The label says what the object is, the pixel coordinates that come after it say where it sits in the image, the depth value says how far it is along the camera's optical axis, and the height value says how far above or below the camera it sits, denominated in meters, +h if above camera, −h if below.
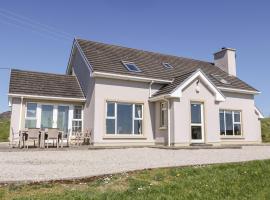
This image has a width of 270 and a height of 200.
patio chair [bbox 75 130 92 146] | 18.94 -0.29
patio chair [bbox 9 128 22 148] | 17.19 -0.41
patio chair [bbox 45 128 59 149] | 16.07 +0.01
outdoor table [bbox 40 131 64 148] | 16.33 -0.19
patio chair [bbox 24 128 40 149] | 15.69 -0.05
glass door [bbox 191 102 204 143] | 19.59 +0.80
